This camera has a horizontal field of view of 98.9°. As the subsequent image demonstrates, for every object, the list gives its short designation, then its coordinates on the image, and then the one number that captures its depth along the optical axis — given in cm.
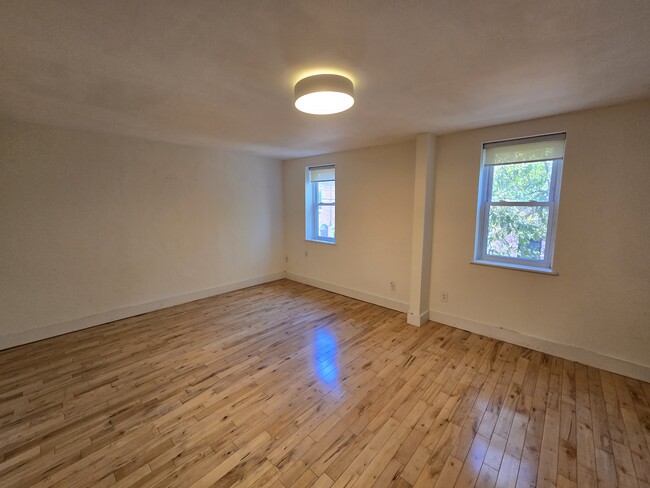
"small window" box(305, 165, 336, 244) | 463
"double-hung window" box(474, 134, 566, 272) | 265
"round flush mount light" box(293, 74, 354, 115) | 166
